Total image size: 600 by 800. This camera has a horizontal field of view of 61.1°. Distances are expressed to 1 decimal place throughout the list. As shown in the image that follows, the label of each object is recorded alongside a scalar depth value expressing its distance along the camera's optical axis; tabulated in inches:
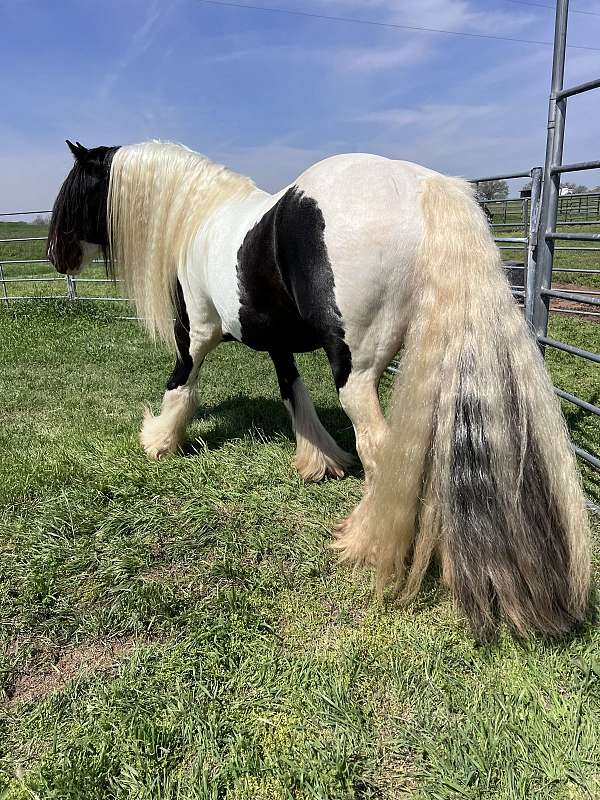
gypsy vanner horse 69.1
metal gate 99.3
